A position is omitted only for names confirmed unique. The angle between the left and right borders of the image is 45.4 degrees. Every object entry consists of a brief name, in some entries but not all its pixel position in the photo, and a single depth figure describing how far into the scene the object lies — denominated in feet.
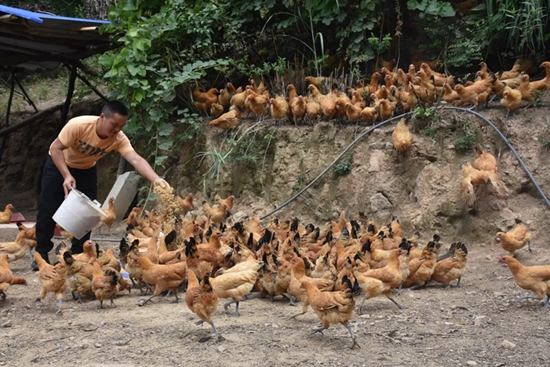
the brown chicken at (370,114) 35.47
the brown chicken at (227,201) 38.42
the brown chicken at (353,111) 35.91
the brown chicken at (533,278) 22.99
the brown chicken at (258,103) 39.73
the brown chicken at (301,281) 21.83
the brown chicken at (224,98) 42.96
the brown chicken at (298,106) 37.83
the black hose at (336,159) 35.44
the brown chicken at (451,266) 26.30
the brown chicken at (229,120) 41.19
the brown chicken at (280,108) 38.83
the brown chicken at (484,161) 30.99
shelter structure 35.53
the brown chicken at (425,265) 26.32
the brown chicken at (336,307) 19.54
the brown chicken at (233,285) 23.03
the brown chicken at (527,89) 33.09
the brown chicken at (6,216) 40.06
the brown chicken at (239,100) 41.14
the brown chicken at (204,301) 20.44
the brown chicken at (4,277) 24.95
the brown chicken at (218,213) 37.58
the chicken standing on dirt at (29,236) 33.08
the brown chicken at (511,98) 32.63
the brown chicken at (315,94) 38.40
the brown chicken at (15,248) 31.27
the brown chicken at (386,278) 23.34
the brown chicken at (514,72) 34.96
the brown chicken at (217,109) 42.65
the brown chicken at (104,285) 24.02
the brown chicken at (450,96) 33.99
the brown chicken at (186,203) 40.27
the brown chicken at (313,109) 37.78
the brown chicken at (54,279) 24.26
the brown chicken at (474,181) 30.40
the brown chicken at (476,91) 33.58
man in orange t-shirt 25.40
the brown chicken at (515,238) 28.43
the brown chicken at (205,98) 43.34
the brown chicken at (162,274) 24.70
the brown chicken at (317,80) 40.91
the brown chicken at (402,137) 33.40
